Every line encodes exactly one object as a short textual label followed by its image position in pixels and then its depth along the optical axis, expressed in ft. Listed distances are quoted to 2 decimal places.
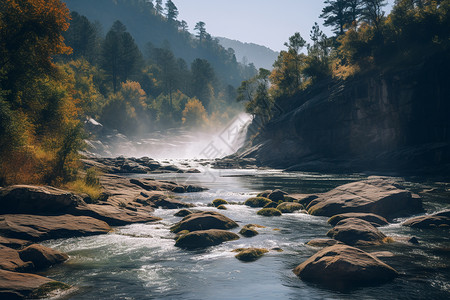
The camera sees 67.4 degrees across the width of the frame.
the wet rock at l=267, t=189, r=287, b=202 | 90.89
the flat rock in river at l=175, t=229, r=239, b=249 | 51.47
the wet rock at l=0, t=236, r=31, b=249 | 44.19
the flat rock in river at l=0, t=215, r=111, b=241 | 48.83
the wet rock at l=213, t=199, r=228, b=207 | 89.86
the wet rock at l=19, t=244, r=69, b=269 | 39.86
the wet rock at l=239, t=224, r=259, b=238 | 56.59
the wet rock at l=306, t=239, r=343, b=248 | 50.03
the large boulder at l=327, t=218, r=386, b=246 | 49.57
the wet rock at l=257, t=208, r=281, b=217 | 75.56
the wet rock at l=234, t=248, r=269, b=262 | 44.79
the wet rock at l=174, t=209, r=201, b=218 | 75.46
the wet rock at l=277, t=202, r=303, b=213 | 79.36
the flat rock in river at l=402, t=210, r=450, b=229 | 59.52
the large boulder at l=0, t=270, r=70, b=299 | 30.19
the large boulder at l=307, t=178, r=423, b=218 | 69.31
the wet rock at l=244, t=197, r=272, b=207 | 88.99
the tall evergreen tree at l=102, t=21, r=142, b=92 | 381.81
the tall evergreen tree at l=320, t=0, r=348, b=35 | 276.51
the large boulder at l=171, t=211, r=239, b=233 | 59.21
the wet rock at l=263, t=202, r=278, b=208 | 84.43
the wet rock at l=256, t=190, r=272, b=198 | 96.43
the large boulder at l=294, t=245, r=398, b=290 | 35.63
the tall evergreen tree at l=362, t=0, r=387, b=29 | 203.82
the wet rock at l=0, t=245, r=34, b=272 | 36.09
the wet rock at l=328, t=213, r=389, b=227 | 62.00
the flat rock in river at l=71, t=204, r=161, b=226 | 63.50
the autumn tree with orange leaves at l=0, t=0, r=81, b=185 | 66.18
